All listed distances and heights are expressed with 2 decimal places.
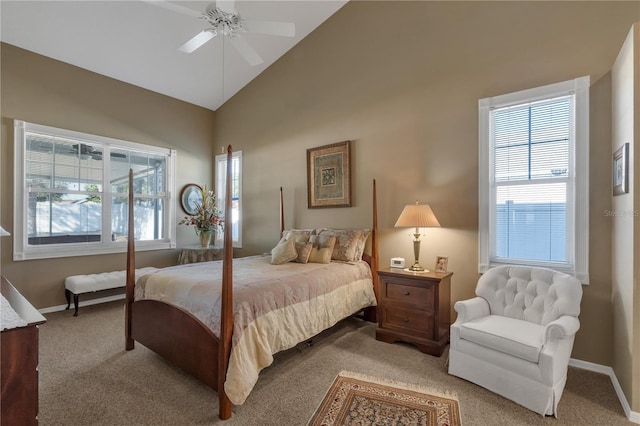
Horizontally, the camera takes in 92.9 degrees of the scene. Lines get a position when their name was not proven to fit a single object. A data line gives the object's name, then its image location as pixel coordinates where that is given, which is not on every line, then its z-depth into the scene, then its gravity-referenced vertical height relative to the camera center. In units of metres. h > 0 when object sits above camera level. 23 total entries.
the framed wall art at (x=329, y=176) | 4.20 +0.54
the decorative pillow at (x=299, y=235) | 3.81 -0.28
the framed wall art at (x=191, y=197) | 5.62 +0.28
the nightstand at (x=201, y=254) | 4.99 -0.68
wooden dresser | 1.29 -0.71
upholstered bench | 3.97 -0.96
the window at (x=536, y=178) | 2.67 +0.35
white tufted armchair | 2.04 -0.89
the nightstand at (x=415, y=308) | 2.91 -0.96
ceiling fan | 2.64 +1.79
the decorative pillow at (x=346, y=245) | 3.68 -0.39
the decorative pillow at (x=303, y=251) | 3.61 -0.46
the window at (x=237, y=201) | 5.60 +0.22
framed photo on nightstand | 3.26 -0.54
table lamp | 3.13 -0.06
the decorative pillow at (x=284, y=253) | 3.57 -0.48
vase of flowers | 5.30 -0.13
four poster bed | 2.04 -0.80
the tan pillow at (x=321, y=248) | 3.60 -0.42
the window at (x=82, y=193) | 3.98 +0.28
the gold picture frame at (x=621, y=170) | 2.11 +0.33
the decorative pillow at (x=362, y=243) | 3.74 -0.37
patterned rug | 1.96 -1.33
